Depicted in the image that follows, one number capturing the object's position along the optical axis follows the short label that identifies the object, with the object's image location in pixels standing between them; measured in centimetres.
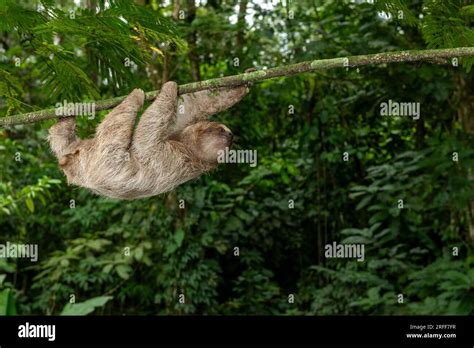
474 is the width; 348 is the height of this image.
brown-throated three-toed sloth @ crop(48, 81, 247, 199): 452
